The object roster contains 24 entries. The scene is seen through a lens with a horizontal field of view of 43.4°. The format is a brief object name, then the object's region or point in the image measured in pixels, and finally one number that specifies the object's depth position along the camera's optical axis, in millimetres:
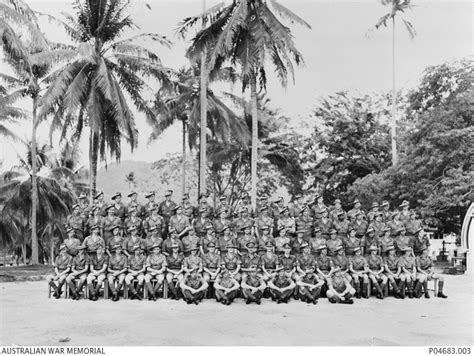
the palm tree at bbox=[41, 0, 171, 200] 16781
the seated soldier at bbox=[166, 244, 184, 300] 10547
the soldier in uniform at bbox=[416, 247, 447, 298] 11094
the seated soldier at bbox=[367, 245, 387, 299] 10914
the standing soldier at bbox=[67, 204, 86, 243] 11672
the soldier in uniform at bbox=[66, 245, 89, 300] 10445
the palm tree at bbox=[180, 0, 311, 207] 16062
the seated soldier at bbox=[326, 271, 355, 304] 10273
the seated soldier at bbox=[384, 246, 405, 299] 11000
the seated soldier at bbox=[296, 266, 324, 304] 10336
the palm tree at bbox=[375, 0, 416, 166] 25136
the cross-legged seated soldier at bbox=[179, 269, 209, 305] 10180
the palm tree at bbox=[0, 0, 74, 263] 13102
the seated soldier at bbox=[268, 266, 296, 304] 10352
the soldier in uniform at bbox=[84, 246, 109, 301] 10438
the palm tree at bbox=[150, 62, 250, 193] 21547
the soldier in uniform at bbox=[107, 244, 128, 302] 10516
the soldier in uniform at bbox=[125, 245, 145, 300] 10547
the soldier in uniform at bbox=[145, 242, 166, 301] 10484
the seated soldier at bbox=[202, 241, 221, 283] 10555
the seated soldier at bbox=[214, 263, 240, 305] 10156
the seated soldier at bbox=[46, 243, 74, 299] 10555
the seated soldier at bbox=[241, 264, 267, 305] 10188
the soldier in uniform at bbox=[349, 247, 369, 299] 10867
